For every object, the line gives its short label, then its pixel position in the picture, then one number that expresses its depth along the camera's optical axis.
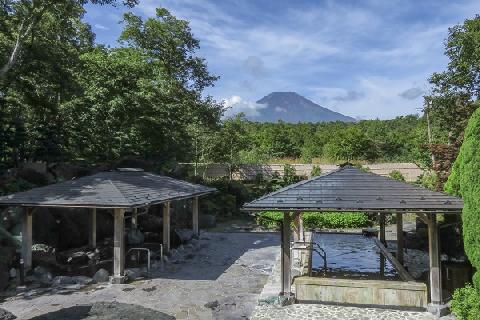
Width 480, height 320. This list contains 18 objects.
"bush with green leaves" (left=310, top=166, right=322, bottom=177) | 31.06
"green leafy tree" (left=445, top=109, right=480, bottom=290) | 8.51
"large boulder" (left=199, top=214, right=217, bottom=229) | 24.33
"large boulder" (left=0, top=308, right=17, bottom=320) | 9.55
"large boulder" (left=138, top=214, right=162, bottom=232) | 20.42
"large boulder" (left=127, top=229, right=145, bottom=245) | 17.86
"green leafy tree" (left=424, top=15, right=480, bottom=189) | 21.13
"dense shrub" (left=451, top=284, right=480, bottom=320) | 8.27
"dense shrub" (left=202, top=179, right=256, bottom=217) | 27.59
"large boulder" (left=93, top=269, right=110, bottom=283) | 12.77
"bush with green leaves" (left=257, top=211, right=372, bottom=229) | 23.88
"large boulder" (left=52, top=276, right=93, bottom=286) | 12.60
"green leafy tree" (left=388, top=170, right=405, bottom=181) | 28.91
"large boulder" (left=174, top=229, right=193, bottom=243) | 18.51
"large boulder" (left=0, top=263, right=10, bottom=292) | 12.06
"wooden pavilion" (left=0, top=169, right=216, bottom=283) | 12.61
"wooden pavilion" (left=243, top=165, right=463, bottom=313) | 10.07
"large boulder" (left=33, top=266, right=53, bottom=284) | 12.76
